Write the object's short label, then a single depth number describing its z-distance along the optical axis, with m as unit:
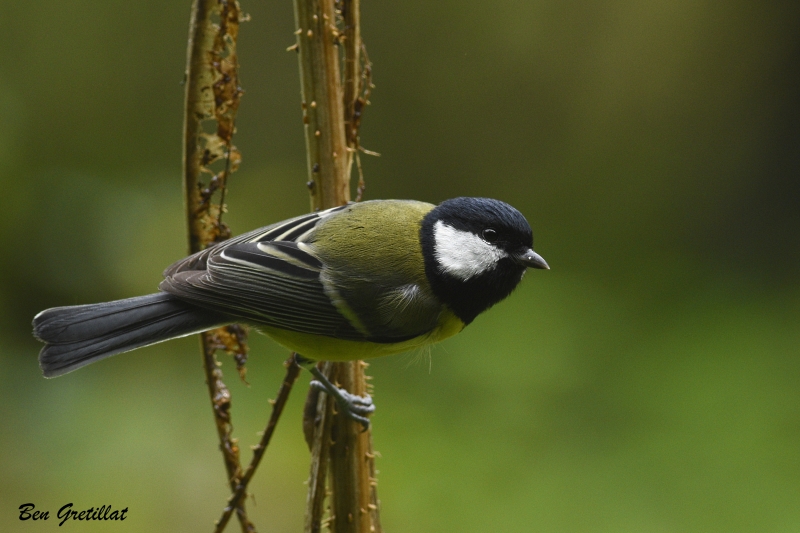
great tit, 3.38
